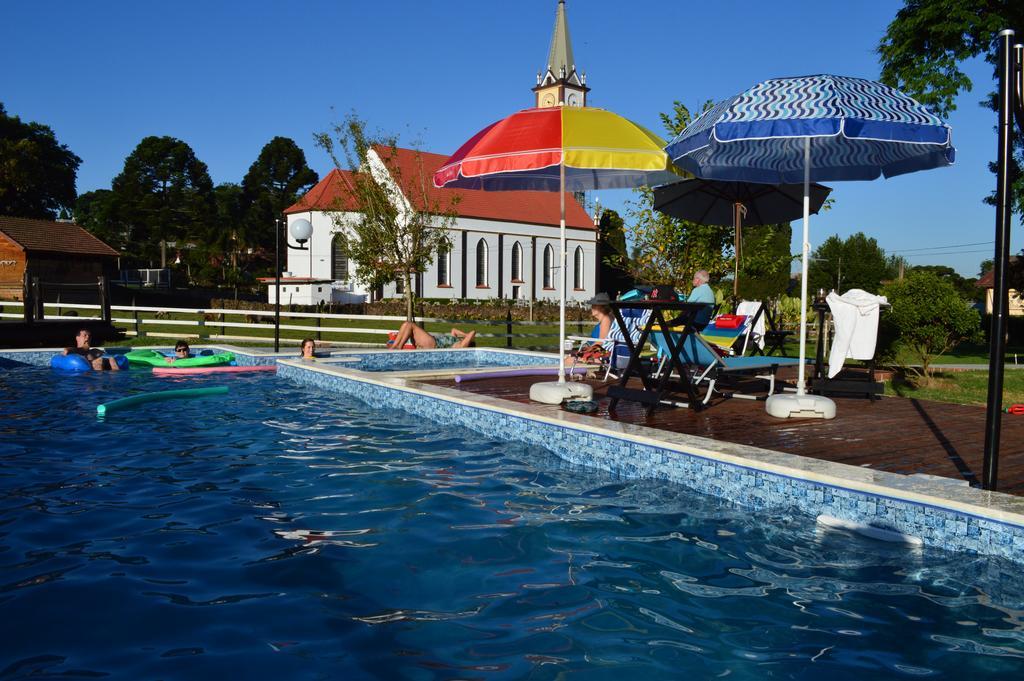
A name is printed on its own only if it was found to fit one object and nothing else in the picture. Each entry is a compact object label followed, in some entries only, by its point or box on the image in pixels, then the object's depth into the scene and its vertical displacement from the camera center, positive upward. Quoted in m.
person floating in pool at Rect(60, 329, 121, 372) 12.98 -0.89
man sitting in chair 7.64 +0.20
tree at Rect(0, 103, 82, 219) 50.41 +9.35
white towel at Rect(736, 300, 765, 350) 9.97 -0.09
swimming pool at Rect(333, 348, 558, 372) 13.28 -0.95
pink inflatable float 12.64 -1.11
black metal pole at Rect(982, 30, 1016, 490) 4.16 +0.27
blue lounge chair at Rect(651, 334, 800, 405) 7.47 -0.50
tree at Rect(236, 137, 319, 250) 69.00 +12.09
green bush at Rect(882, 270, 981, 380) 10.41 +0.00
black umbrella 10.85 +1.65
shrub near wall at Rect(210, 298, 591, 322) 35.53 -0.07
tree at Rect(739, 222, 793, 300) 17.05 +1.09
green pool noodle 8.88 -1.23
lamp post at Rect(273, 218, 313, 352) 15.23 +1.54
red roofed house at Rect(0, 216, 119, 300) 41.50 +2.84
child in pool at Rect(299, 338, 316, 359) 13.10 -0.74
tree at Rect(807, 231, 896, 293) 77.44 +5.62
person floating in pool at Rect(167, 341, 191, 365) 13.10 -0.84
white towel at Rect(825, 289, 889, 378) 7.60 -0.05
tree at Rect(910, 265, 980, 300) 78.38 +3.91
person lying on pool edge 15.07 -0.62
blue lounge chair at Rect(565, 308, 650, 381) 9.20 -0.38
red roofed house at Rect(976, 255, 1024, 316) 49.16 +1.89
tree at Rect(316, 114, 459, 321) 25.25 +3.21
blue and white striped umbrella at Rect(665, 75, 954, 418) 5.63 +1.54
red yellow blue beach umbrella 6.64 +1.49
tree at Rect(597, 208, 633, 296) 62.79 +2.88
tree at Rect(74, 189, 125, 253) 60.50 +6.39
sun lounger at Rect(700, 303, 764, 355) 9.48 -0.23
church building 48.59 +3.99
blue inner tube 12.87 -1.04
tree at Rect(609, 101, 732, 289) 17.83 +1.67
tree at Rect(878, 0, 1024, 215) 19.25 +7.31
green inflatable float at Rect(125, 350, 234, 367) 12.96 -0.98
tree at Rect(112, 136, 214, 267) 61.22 +9.42
